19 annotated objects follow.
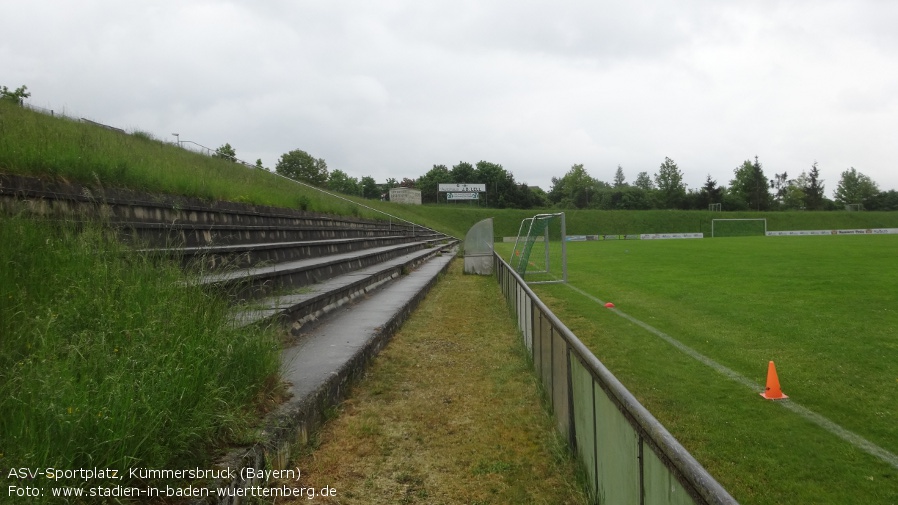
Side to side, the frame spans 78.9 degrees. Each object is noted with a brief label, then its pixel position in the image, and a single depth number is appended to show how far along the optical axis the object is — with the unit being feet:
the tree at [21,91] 85.38
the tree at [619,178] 537.89
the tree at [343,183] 336.72
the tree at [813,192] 334.03
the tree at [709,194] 293.27
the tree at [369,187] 339.73
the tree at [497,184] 284.41
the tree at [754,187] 300.61
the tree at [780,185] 362.53
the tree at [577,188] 352.49
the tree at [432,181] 297.74
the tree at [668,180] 314.96
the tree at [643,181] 483.92
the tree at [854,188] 328.90
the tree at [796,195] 331.57
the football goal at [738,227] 216.74
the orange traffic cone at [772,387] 15.92
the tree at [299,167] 254.47
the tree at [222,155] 90.22
